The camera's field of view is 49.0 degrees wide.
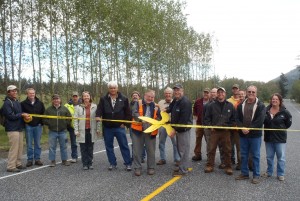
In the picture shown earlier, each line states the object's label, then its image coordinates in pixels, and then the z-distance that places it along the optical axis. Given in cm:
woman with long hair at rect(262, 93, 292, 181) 714
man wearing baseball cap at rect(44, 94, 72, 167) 864
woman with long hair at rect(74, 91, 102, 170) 815
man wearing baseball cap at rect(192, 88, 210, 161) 920
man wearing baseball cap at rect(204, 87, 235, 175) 775
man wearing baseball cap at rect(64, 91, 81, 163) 911
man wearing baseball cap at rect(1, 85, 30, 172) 794
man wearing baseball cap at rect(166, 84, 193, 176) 751
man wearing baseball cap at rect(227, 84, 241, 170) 830
